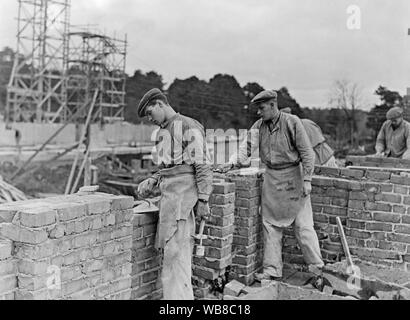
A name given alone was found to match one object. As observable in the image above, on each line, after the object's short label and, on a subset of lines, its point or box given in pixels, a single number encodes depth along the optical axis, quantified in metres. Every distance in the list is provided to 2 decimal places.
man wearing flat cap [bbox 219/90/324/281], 4.66
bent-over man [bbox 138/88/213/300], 3.92
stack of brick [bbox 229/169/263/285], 4.97
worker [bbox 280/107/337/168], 7.04
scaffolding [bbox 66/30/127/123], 26.05
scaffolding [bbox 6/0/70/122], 24.05
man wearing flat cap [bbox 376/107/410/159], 7.51
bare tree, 28.02
